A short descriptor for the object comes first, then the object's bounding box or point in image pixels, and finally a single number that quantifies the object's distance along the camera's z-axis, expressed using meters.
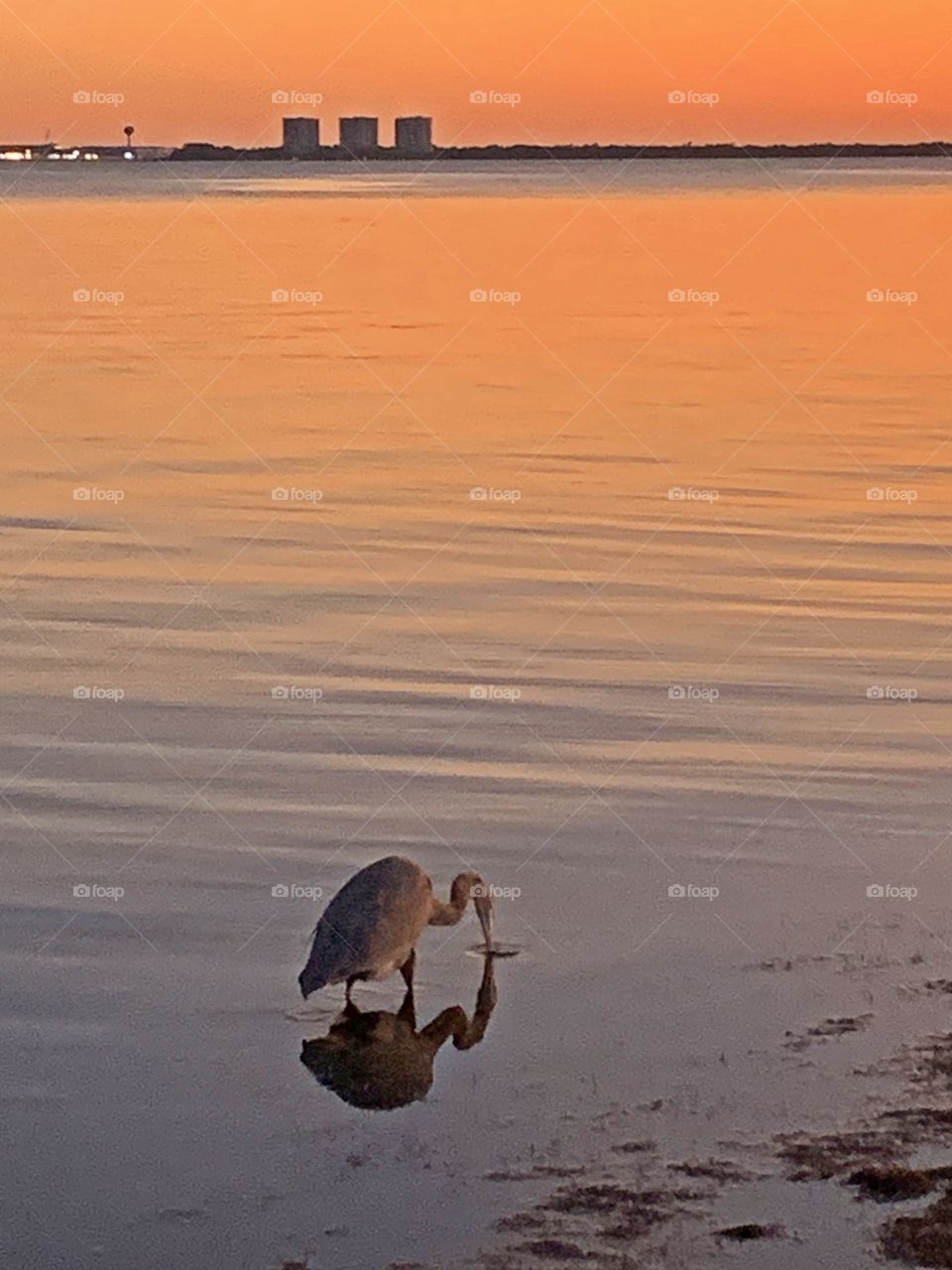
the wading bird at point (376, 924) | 11.41
